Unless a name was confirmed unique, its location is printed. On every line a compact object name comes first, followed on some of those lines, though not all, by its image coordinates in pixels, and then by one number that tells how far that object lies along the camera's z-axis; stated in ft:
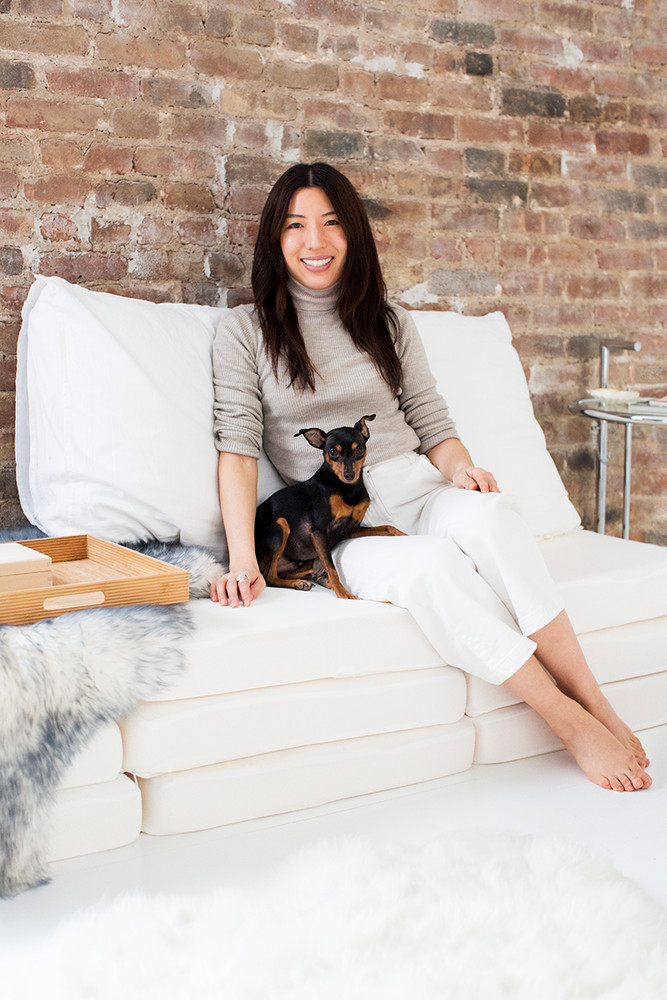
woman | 5.54
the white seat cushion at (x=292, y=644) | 4.93
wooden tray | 4.83
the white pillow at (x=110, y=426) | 6.12
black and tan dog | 6.22
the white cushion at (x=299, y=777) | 4.96
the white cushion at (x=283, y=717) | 4.82
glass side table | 8.82
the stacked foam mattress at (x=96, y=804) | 4.61
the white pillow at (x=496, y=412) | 7.78
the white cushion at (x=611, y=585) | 6.23
